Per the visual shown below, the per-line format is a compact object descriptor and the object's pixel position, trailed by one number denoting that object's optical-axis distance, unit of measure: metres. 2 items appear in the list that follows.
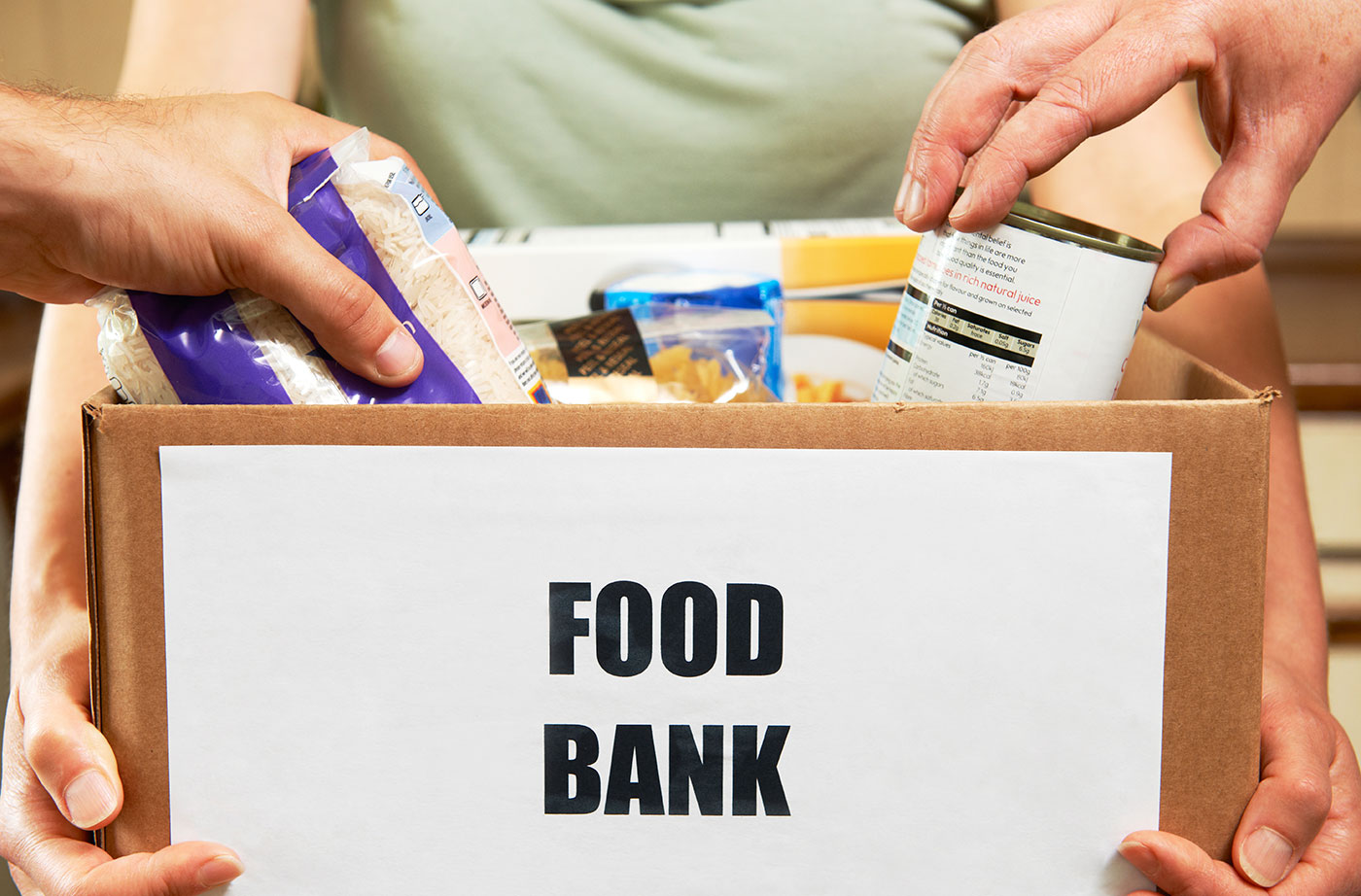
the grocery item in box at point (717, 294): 0.69
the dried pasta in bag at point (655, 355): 0.61
